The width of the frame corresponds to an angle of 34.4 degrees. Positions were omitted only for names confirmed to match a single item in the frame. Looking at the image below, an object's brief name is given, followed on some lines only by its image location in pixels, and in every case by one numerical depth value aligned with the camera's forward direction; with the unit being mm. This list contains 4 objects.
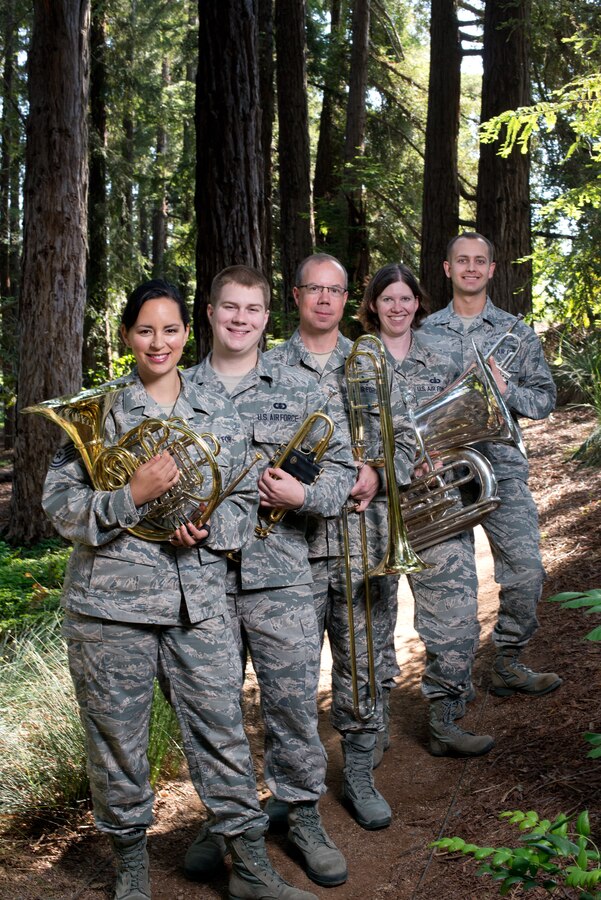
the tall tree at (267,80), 15750
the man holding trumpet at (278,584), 4020
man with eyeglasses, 4527
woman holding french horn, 3543
